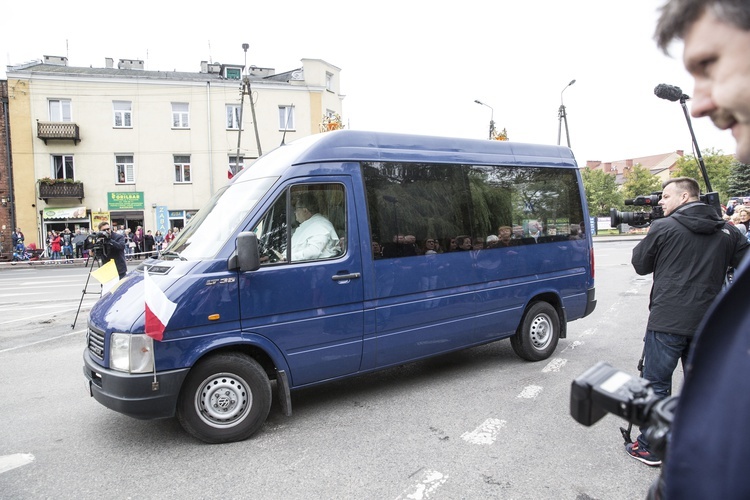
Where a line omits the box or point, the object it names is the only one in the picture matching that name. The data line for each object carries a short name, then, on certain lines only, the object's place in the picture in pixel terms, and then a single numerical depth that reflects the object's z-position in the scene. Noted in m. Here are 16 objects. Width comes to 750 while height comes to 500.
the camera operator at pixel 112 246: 10.31
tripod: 9.92
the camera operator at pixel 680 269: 3.56
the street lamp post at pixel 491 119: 26.50
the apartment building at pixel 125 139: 30.70
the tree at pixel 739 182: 51.07
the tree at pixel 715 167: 63.73
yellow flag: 7.38
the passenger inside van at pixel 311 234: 4.55
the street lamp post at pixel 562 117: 30.27
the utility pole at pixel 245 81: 23.54
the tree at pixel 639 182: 72.50
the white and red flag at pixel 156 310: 3.79
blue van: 4.03
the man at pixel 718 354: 0.72
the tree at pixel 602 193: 68.00
